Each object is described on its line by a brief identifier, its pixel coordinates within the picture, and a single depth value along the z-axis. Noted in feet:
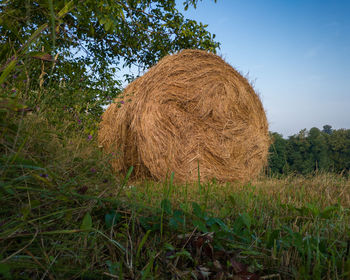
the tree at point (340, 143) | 104.54
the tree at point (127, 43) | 17.53
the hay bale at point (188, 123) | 13.26
